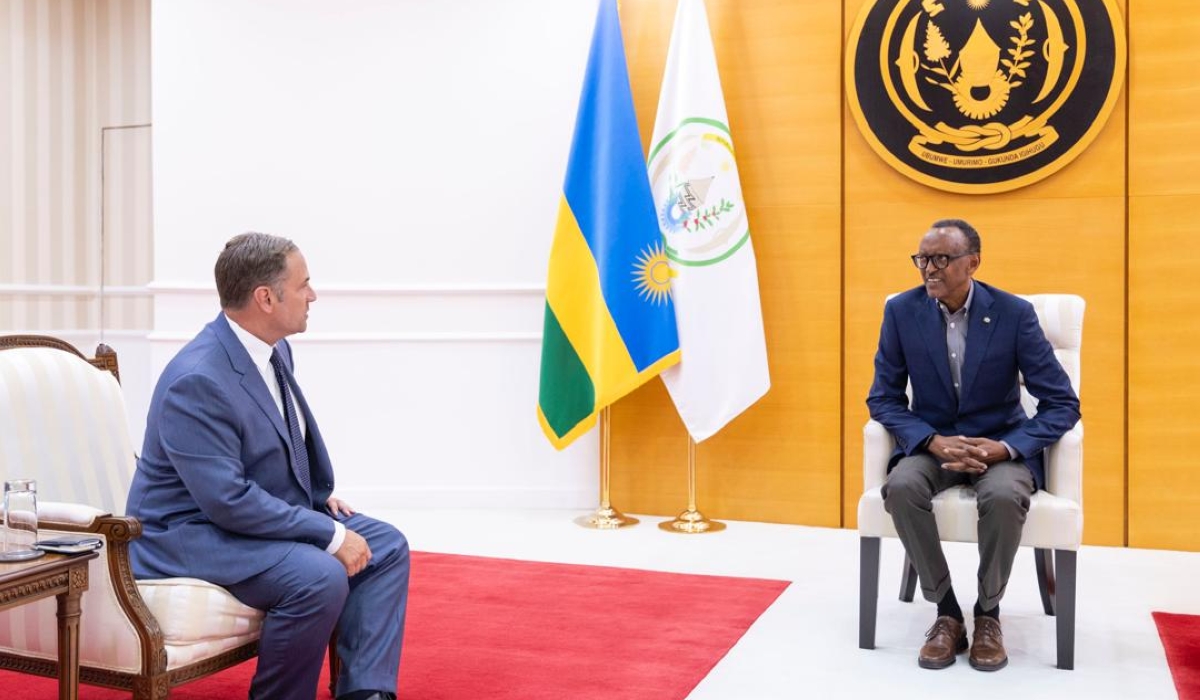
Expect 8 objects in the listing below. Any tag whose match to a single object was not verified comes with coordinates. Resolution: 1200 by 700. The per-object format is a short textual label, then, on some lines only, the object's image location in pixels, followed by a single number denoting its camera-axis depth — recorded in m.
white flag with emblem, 5.20
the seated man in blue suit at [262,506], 2.52
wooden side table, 2.08
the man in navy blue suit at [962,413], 3.30
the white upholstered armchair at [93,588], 2.38
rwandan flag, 5.26
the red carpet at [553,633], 3.08
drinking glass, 2.25
